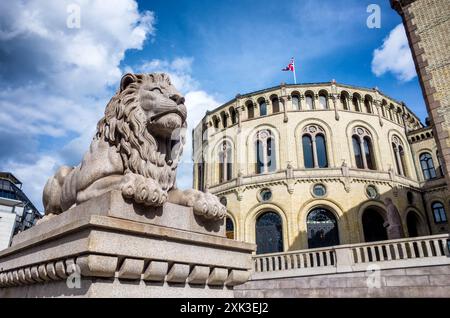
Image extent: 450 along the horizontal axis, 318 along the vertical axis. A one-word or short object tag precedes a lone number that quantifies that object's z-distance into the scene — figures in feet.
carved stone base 7.29
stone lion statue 9.78
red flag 97.74
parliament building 76.74
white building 98.73
